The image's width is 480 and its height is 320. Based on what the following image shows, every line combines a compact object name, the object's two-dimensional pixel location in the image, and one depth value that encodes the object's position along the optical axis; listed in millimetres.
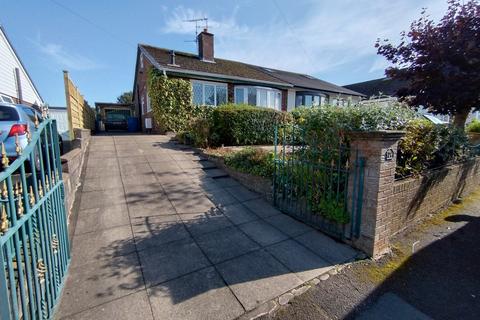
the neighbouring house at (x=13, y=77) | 12062
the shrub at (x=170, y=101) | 12125
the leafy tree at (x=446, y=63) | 5562
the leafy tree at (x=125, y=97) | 59850
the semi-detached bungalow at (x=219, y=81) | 13258
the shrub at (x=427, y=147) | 4023
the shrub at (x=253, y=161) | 5250
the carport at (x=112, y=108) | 24781
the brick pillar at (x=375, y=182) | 3113
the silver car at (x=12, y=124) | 4199
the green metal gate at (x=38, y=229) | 1462
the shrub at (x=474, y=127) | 11453
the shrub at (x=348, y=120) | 3662
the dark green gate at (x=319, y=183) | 3418
